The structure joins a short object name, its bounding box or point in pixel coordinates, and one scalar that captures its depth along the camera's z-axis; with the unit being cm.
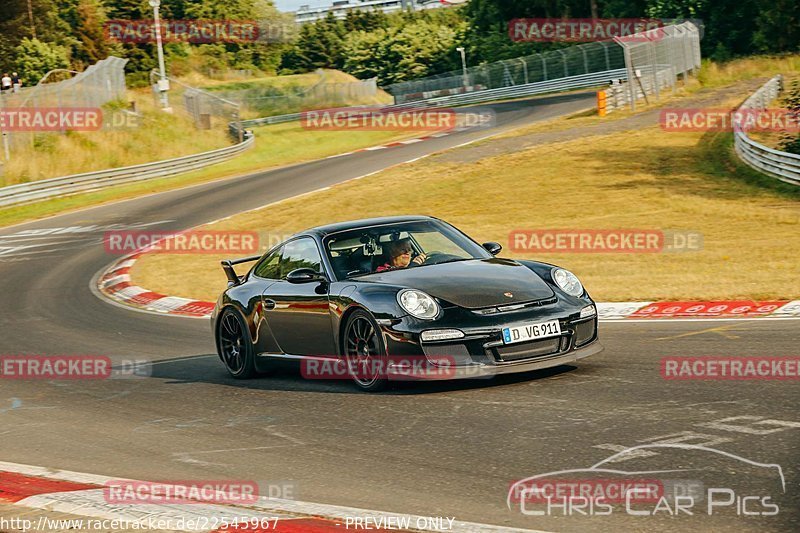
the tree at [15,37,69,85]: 7762
